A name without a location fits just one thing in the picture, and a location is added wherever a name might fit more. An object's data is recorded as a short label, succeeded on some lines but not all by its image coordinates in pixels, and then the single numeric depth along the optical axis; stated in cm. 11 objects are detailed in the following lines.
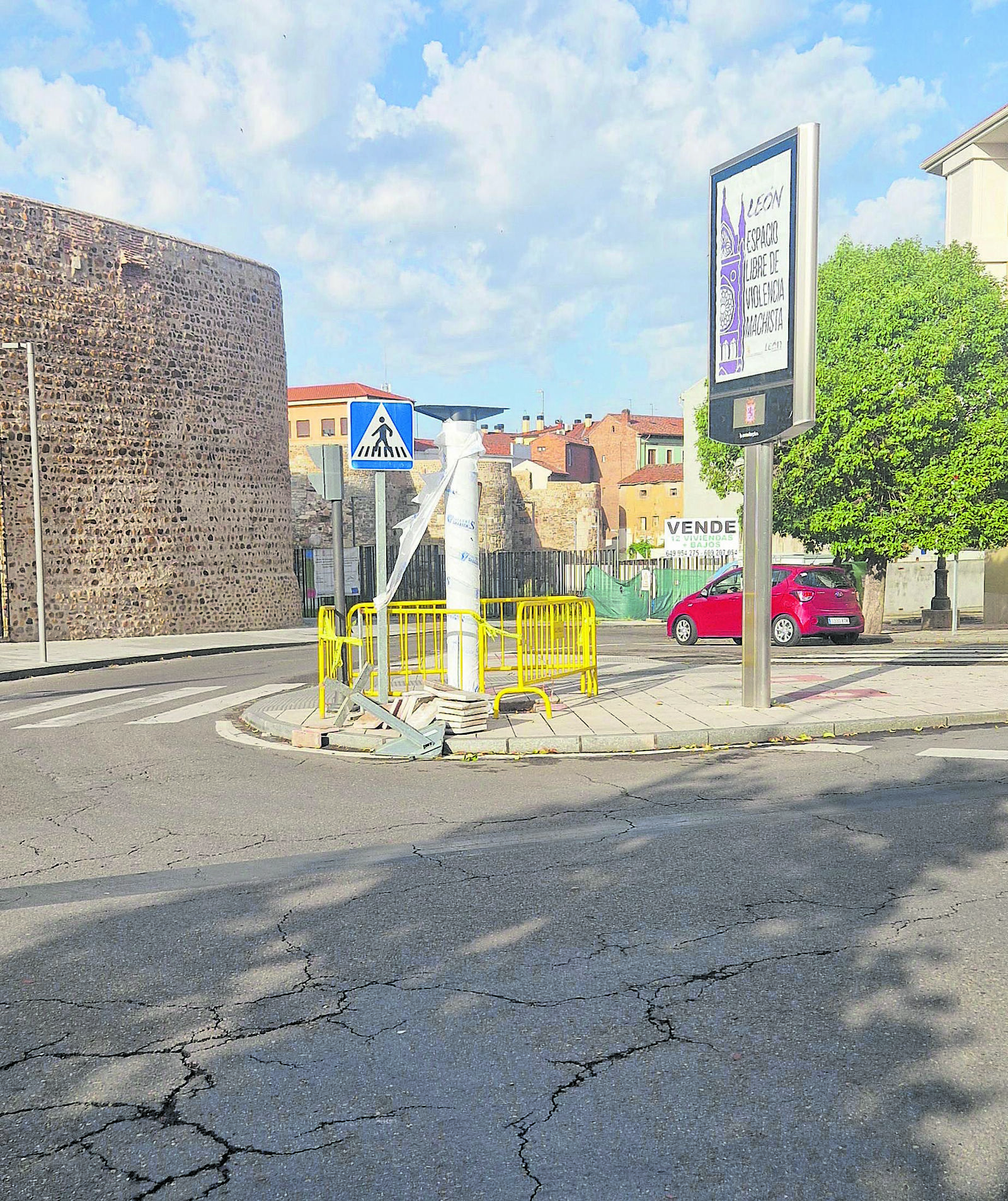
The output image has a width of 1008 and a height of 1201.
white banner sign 3553
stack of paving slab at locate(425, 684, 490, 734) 1038
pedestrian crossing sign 1063
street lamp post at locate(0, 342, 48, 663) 2105
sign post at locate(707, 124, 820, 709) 1091
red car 2170
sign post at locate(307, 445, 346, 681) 1169
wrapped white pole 1195
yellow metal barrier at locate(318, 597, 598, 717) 1181
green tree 2592
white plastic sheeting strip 1077
